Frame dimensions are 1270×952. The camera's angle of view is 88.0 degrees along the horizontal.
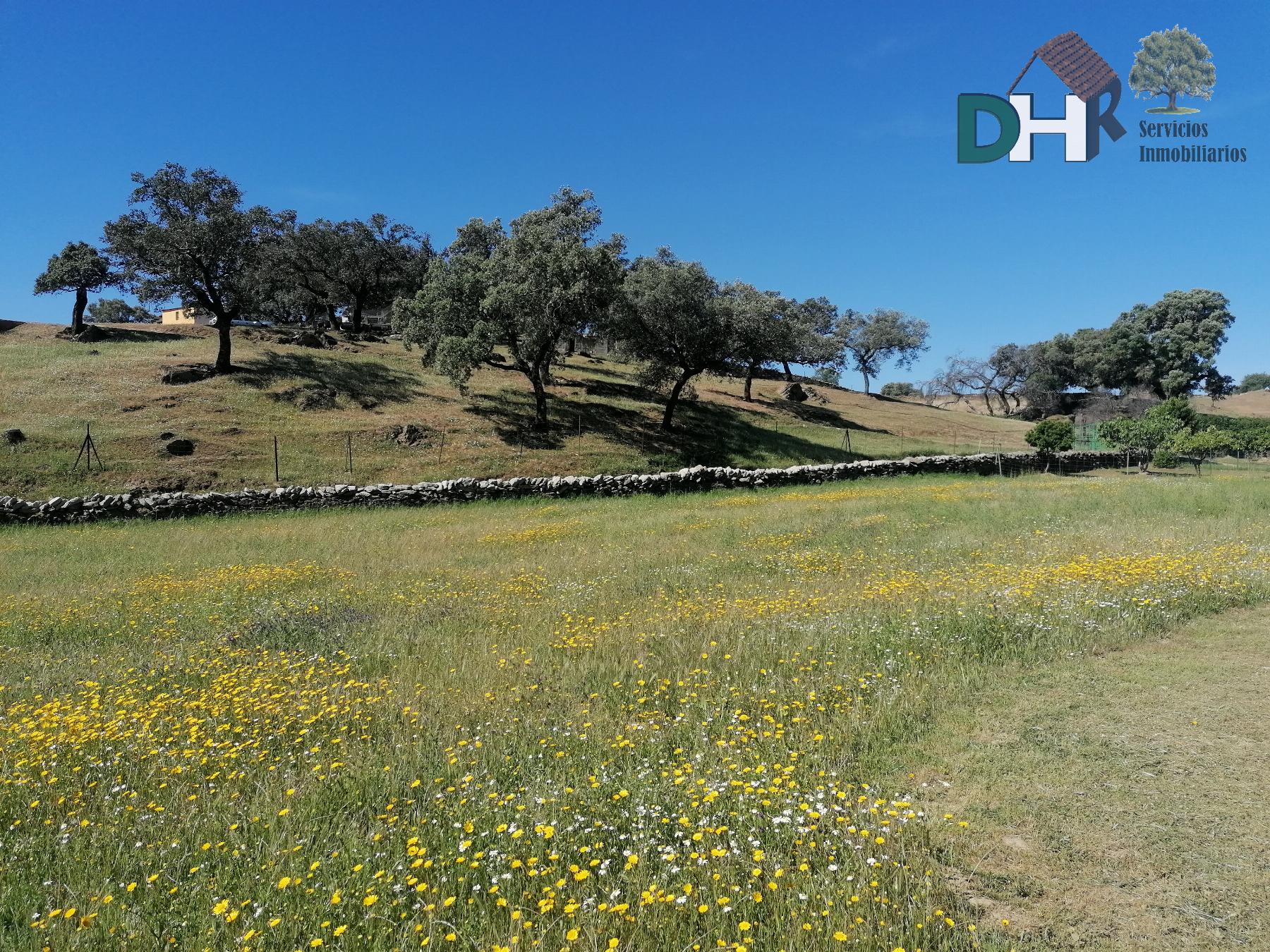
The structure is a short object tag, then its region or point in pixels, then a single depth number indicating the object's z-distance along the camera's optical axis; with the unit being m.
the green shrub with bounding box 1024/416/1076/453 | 41.25
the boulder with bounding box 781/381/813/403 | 62.16
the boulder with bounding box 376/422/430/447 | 33.03
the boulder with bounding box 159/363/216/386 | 37.44
